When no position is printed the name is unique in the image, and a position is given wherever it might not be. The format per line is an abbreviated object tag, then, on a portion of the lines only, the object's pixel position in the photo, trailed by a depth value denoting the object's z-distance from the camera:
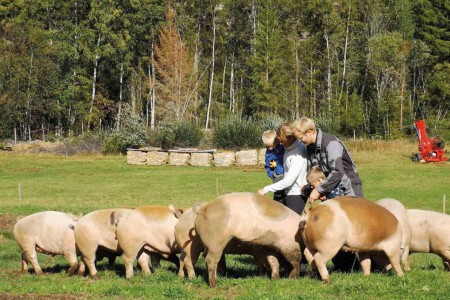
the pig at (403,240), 9.95
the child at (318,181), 9.84
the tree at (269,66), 65.12
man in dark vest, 9.67
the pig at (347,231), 9.03
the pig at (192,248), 9.87
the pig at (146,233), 10.24
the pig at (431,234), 10.55
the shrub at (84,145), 51.53
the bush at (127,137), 49.44
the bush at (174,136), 48.75
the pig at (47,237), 10.83
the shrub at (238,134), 47.73
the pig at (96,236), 10.45
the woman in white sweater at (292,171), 10.10
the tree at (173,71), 65.62
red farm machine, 43.09
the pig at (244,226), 9.20
